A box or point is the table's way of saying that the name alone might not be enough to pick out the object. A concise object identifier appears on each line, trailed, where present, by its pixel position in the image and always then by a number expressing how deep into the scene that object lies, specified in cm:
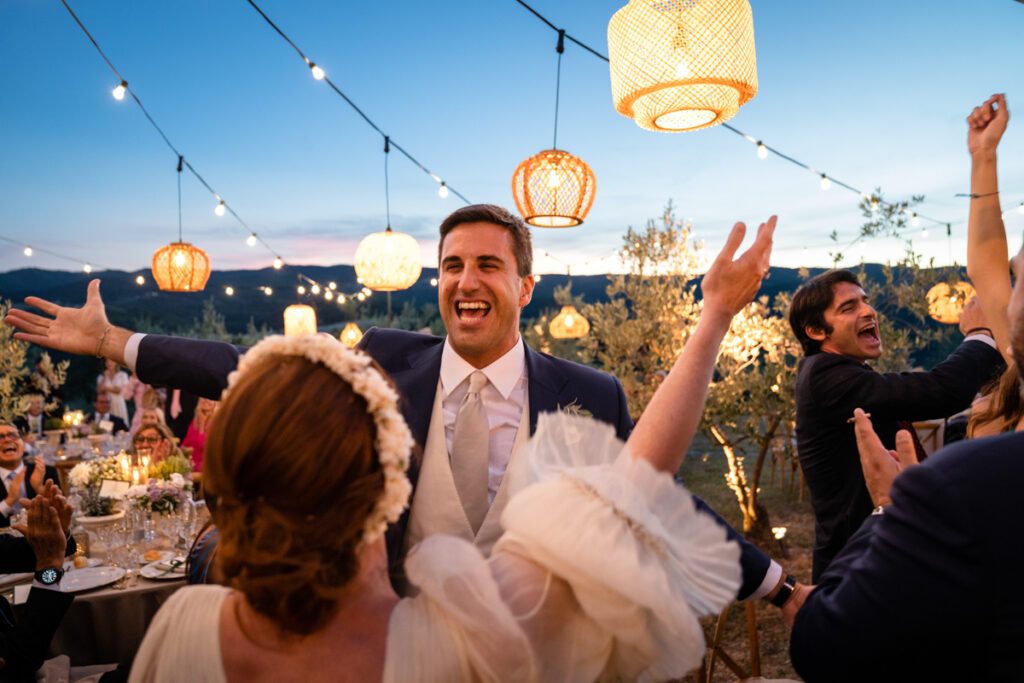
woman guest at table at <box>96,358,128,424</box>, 965
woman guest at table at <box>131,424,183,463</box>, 512
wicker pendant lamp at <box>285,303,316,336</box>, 956
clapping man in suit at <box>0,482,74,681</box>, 198
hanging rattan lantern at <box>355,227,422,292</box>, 644
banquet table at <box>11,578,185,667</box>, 276
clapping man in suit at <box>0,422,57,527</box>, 393
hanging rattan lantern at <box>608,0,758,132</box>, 257
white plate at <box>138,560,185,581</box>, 299
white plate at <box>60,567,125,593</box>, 281
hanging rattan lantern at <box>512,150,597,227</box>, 440
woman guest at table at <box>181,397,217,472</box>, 608
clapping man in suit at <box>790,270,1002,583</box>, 221
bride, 82
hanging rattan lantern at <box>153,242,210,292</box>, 650
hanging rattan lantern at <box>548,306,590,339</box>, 1034
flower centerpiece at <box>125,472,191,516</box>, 339
